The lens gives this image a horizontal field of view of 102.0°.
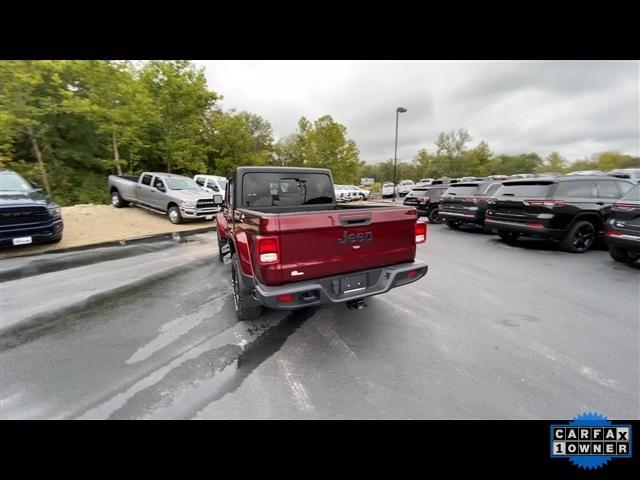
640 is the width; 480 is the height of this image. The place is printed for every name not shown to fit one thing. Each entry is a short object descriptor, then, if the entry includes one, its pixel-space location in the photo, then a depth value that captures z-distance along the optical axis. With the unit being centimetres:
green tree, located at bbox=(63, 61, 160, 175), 1390
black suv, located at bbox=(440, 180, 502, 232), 916
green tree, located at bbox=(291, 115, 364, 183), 2970
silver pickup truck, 1069
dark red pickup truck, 243
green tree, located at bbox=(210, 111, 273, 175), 2598
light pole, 2088
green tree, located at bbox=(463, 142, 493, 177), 5184
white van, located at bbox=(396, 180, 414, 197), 3118
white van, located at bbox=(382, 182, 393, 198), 2958
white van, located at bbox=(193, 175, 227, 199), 1485
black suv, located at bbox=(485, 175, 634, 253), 646
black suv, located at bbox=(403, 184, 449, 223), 1208
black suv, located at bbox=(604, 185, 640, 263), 487
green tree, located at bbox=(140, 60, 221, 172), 1716
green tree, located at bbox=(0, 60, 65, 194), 1193
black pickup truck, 617
